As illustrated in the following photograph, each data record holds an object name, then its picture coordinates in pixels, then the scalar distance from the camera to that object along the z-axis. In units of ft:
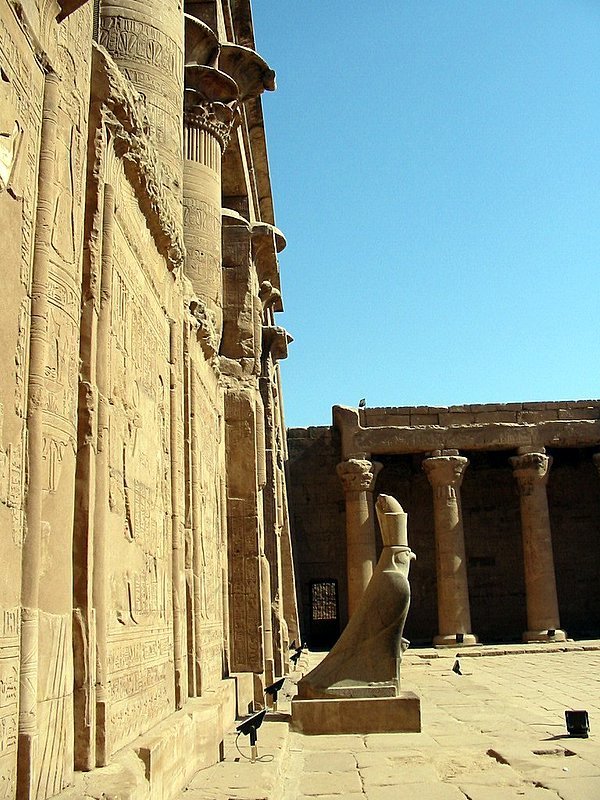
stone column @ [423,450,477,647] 68.64
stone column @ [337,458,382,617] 69.31
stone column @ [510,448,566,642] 69.41
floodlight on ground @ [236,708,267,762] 19.57
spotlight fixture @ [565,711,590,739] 25.17
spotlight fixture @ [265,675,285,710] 27.81
